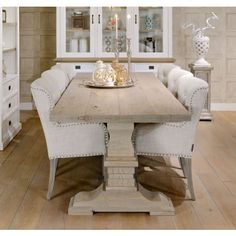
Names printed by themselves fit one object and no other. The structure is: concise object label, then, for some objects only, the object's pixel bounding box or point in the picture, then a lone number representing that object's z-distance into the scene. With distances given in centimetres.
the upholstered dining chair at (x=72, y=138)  306
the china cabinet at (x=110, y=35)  589
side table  589
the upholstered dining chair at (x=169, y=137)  307
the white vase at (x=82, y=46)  596
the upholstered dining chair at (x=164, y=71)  443
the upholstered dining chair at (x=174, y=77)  367
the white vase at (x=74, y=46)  596
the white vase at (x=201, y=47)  591
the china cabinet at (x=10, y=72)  476
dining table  265
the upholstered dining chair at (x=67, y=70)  430
